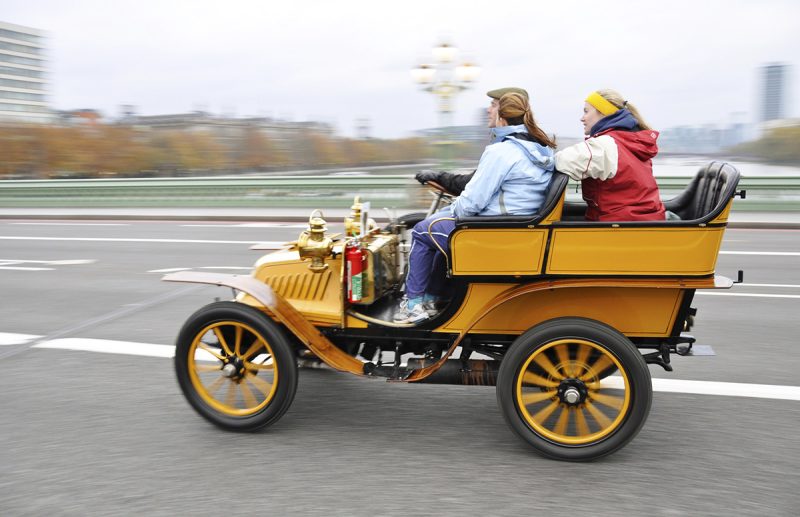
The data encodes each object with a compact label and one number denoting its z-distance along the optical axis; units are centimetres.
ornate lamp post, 1397
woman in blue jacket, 327
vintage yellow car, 307
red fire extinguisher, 345
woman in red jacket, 322
